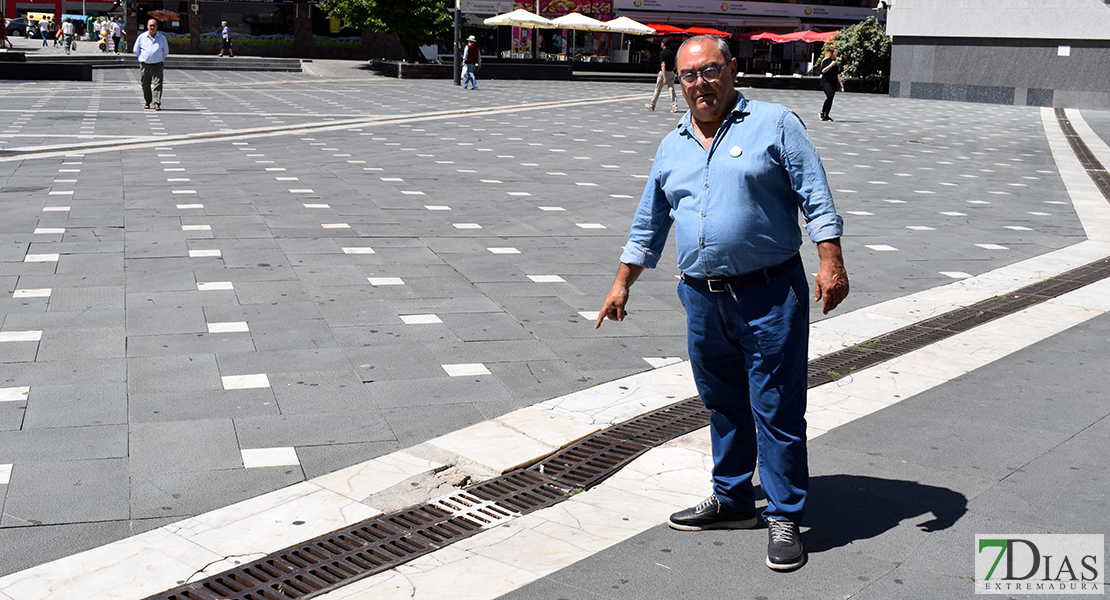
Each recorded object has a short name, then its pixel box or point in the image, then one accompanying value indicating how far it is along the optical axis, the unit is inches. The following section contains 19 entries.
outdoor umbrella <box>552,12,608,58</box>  1776.6
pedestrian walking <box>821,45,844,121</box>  980.6
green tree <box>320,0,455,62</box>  1620.3
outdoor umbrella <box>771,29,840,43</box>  1890.1
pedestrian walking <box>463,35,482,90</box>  1359.5
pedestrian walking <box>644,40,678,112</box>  995.8
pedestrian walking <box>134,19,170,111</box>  829.2
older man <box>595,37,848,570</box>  143.6
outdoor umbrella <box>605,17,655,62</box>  1835.6
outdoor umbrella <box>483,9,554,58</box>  1732.3
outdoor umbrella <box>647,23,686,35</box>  2067.1
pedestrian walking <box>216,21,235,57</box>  1951.3
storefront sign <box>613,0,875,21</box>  2319.1
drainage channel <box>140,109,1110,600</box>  142.4
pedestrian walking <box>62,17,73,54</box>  1863.7
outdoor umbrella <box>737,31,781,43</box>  2091.5
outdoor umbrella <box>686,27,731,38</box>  2058.3
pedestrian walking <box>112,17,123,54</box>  2031.3
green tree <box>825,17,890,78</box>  1625.2
